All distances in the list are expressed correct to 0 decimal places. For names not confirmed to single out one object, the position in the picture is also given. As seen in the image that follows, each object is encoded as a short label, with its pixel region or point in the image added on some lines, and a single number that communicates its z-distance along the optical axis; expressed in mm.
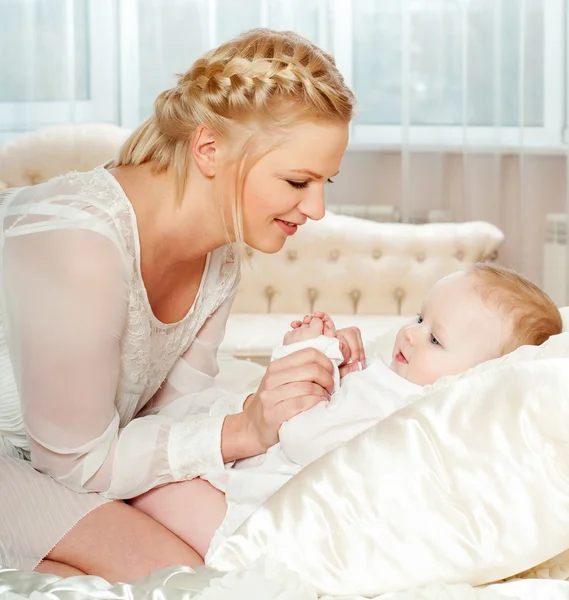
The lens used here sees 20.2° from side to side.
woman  1670
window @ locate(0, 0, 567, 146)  3600
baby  1658
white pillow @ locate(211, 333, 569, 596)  1494
